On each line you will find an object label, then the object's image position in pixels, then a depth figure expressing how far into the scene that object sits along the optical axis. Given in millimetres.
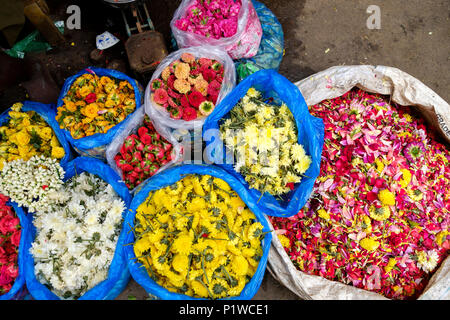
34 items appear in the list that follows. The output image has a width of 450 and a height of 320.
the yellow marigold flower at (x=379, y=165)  2082
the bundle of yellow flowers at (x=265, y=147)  1859
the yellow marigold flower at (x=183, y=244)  1715
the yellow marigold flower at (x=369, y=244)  1959
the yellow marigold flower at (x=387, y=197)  1945
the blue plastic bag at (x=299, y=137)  1950
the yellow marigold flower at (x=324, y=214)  2053
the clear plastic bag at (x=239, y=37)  2223
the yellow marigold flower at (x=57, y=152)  2180
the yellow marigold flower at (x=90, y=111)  2100
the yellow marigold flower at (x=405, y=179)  2051
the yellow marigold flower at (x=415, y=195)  2078
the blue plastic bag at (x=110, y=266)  1948
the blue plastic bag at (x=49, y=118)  2260
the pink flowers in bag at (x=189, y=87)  2039
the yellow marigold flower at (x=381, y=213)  1982
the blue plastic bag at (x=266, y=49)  2445
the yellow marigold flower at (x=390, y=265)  2023
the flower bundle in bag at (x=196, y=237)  1797
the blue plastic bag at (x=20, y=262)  2025
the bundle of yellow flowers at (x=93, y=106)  2131
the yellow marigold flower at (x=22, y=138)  2100
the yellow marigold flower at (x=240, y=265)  1806
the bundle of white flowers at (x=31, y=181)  1919
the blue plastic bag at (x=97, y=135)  2125
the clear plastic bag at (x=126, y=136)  2158
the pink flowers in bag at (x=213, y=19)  2238
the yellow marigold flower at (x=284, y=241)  2146
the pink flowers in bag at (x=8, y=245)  2031
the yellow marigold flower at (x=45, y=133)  2209
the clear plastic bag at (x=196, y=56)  2080
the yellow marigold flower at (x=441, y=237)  2084
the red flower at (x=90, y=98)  2129
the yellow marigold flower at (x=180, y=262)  1729
